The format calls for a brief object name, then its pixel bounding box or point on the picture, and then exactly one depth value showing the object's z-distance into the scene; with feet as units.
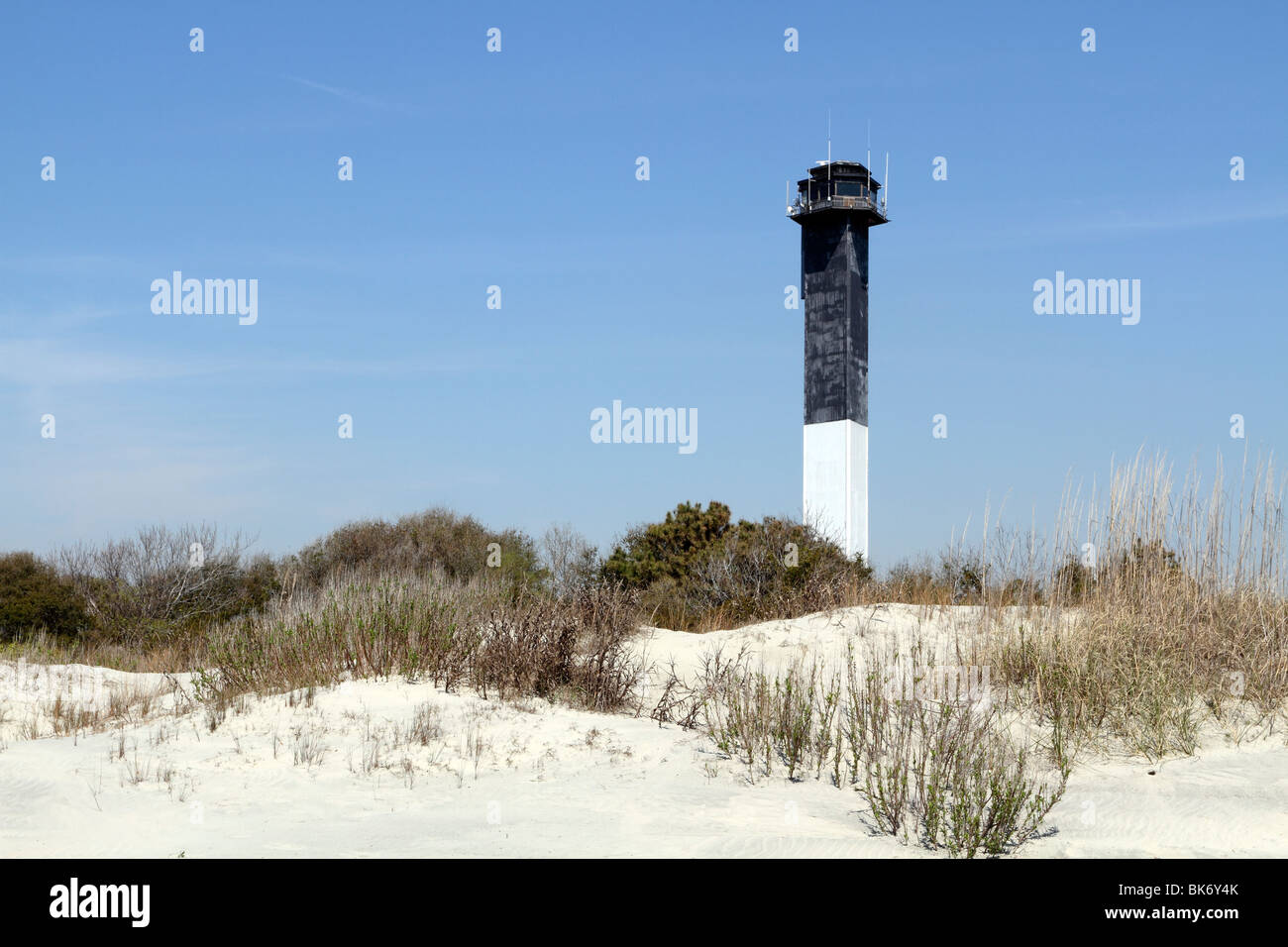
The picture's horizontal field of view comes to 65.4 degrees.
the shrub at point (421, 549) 73.20
